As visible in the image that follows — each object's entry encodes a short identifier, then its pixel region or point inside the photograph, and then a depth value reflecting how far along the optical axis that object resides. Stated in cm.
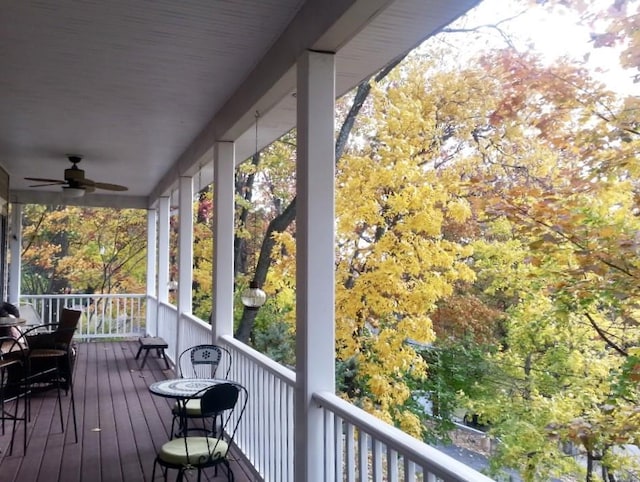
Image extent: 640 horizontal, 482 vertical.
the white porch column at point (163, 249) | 920
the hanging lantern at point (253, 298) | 409
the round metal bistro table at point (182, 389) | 336
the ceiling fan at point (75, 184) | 629
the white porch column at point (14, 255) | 984
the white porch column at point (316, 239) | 276
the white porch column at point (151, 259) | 1052
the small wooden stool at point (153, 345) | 750
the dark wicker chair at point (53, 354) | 488
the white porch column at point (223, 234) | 484
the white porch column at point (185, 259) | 662
